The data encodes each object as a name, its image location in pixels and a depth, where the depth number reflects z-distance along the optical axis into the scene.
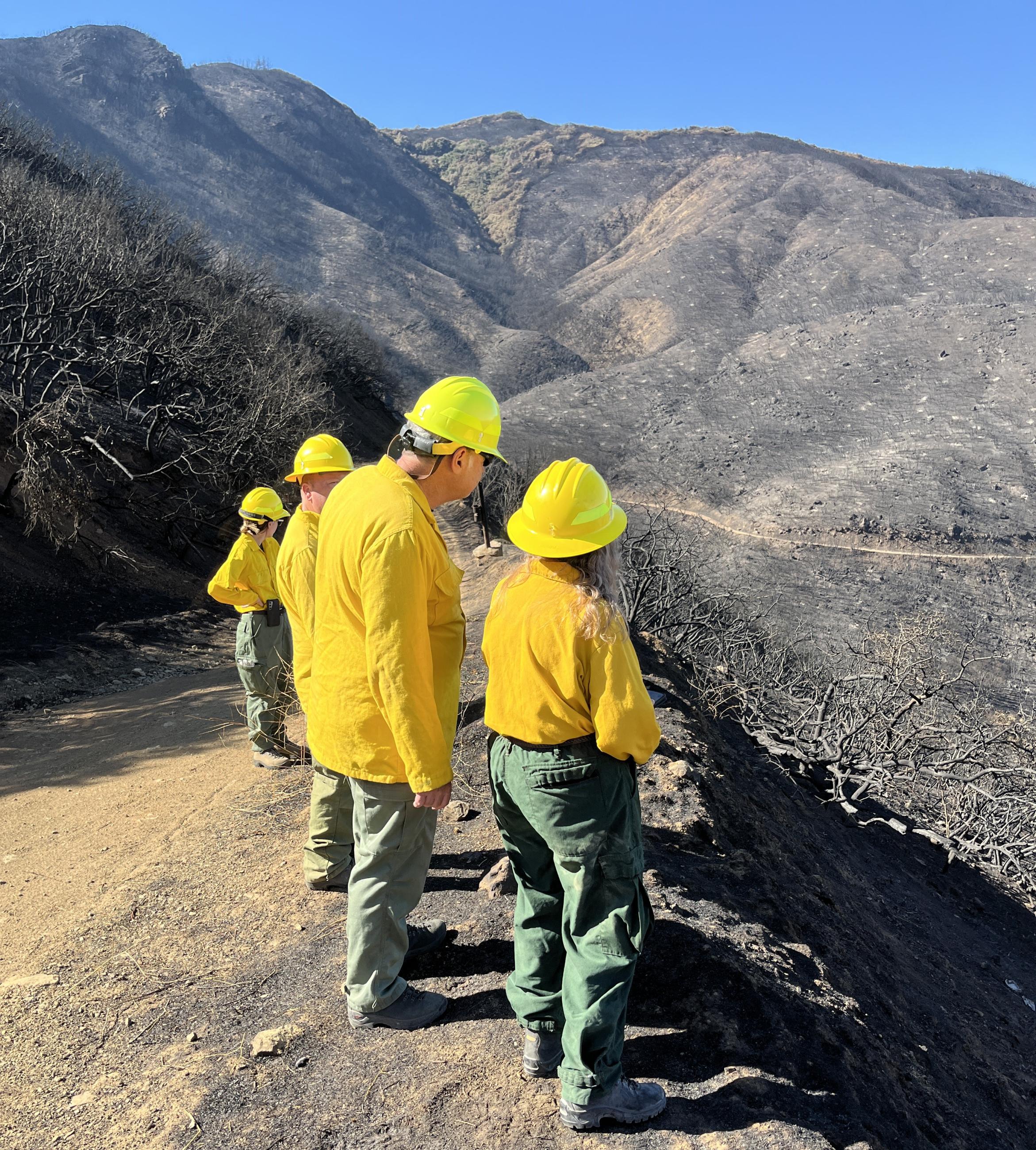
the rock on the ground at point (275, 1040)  2.56
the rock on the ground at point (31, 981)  3.11
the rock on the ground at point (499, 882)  3.37
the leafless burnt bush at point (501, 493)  18.73
